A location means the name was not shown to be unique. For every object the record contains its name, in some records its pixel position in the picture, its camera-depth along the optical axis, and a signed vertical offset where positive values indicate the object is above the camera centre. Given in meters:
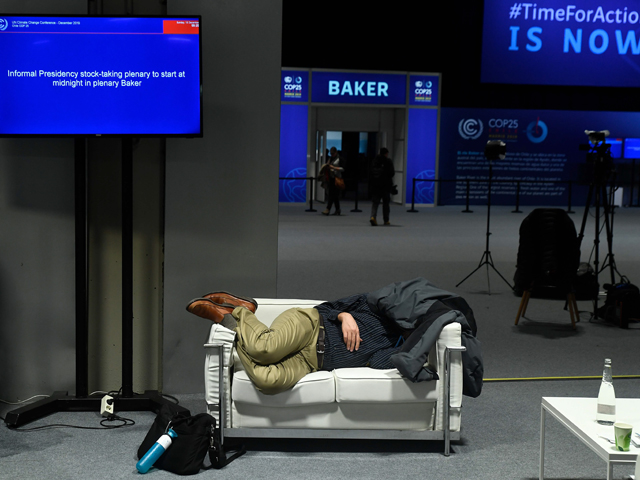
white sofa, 3.48 -1.16
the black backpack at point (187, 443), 3.29 -1.32
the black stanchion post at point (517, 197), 16.72 -0.72
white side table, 2.57 -1.01
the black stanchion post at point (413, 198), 16.52 -0.78
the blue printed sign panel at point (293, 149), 17.27 +0.31
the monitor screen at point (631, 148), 18.09 +0.53
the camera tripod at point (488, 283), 8.00 -1.30
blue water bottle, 3.26 -1.33
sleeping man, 3.42 -0.85
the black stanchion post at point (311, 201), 15.92 -0.86
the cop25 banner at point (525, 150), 17.84 +0.41
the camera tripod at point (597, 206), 6.77 -0.36
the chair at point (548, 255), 6.33 -0.78
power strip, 4.03 -1.39
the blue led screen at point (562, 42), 17.52 +3.09
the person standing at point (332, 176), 14.94 -0.28
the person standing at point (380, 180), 13.38 -0.30
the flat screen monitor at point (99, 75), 3.79 +0.44
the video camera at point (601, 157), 6.75 +0.11
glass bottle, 2.87 -0.94
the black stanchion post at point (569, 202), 16.60 -0.80
